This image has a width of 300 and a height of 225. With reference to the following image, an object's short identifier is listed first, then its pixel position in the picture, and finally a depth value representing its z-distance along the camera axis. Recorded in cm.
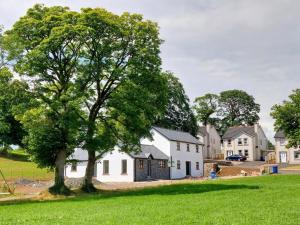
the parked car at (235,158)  7303
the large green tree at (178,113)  7010
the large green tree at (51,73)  2490
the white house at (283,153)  6577
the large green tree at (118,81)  2606
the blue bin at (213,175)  4138
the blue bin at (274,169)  4411
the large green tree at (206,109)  9836
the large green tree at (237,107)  10183
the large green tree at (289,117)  3721
